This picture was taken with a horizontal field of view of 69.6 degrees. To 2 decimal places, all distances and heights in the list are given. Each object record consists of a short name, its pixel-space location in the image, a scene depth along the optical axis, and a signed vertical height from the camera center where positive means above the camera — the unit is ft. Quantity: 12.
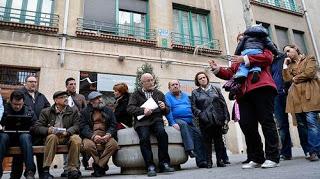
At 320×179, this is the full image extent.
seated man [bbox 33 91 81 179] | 11.82 +1.13
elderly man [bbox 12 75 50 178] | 14.83 +3.54
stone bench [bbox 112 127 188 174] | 12.52 -0.28
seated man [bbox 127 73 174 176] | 11.84 +1.32
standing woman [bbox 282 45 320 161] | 12.14 +2.06
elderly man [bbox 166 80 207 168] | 13.54 +1.39
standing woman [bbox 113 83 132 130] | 14.89 +2.53
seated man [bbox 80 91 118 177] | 12.60 +0.96
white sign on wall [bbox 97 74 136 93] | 28.98 +8.54
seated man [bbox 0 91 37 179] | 11.50 +0.87
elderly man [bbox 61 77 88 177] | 16.16 +3.77
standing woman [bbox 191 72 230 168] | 13.48 +1.80
